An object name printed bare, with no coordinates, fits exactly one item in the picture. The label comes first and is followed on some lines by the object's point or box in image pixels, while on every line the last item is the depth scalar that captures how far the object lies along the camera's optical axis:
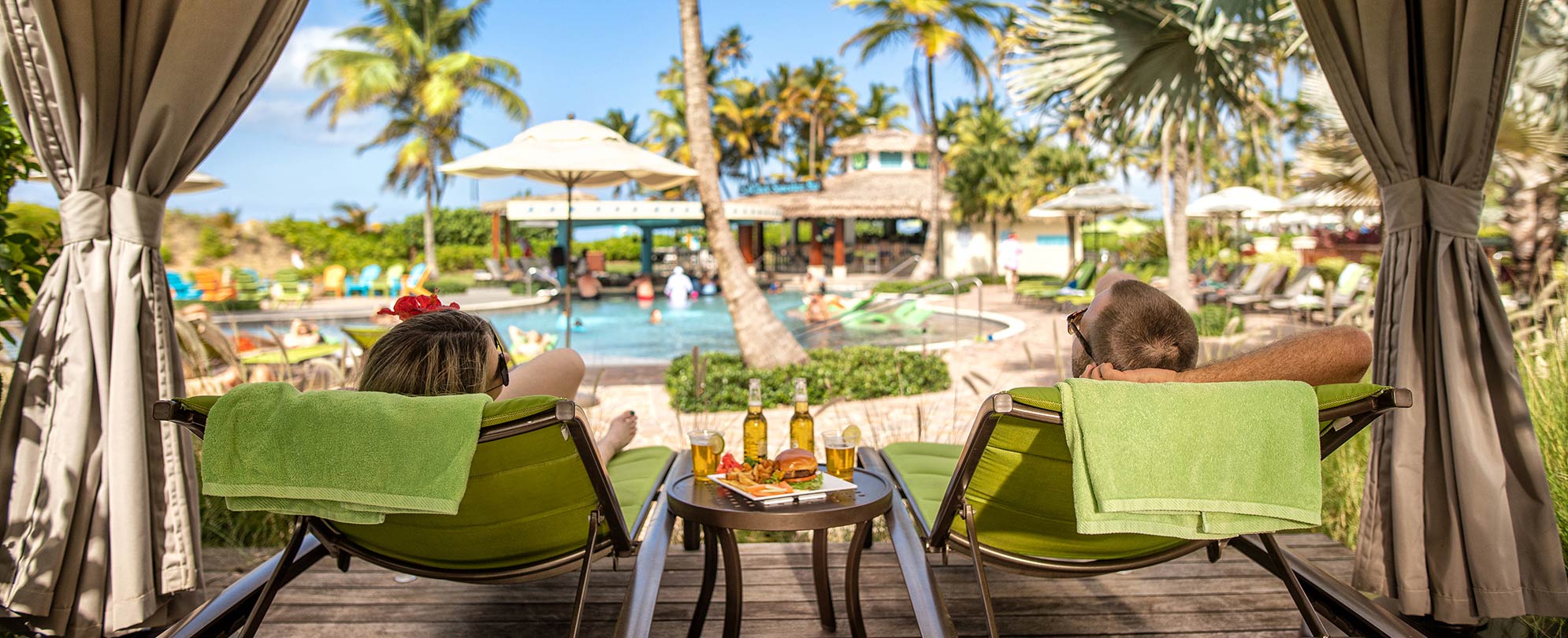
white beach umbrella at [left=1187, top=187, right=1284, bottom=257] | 17.28
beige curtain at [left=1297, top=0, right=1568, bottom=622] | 2.37
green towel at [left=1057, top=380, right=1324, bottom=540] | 1.65
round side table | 1.99
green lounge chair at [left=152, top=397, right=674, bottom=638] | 1.76
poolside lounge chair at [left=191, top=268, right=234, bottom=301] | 16.58
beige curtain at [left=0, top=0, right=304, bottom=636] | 2.32
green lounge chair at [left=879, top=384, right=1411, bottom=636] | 1.70
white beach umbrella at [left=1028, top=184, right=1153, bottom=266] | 16.92
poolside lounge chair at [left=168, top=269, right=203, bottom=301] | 15.73
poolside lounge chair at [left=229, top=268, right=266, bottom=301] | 17.12
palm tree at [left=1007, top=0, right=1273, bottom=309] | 7.30
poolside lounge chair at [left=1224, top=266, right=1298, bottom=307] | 12.76
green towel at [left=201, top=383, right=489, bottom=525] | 1.67
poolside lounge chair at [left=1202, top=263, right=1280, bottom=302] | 13.20
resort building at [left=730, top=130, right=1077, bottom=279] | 23.80
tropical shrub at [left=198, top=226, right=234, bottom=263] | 22.58
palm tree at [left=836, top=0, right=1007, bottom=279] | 21.75
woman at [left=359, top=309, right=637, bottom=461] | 1.91
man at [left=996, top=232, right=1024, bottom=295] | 19.30
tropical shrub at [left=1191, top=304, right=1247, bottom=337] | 9.11
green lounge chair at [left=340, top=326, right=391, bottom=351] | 5.06
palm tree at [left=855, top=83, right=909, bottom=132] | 34.97
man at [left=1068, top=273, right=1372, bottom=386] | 1.94
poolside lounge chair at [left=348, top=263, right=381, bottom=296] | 20.56
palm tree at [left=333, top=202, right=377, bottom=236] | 27.58
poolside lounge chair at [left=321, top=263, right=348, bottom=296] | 20.20
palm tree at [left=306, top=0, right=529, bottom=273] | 24.42
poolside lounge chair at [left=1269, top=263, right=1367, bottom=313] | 11.68
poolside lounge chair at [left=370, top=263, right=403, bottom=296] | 19.62
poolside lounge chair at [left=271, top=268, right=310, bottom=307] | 17.34
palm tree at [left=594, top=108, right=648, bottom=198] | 33.47
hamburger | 2.21
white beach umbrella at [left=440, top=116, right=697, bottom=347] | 6.54
